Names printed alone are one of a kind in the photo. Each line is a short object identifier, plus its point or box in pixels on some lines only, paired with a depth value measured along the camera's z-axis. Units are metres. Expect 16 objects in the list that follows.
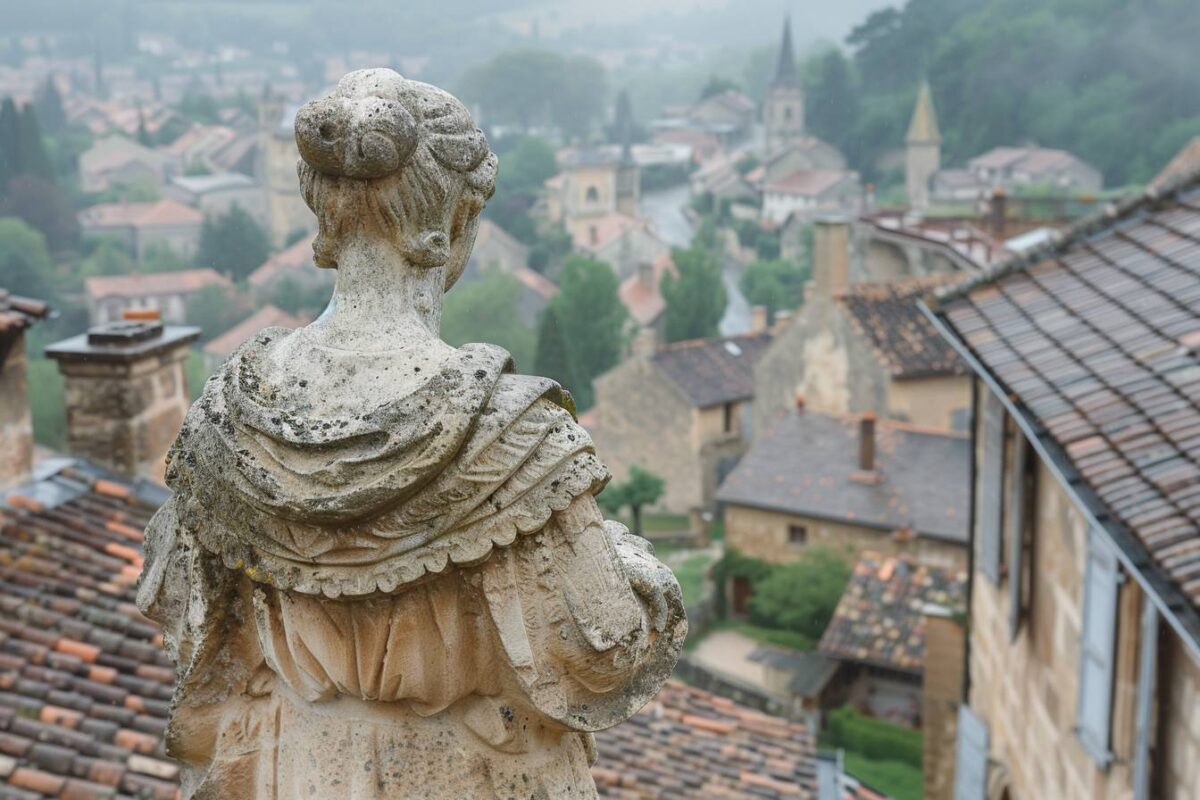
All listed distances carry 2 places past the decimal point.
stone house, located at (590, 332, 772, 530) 43.19
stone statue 3.11
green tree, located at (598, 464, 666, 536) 39.91
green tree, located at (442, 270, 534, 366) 64.81
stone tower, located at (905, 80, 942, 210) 84.88
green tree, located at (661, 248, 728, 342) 69.50
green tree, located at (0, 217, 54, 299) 75.44
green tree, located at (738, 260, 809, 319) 80.56
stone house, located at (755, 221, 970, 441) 35.75
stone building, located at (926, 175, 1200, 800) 7.36
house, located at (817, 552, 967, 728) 25.69
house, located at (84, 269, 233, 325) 75.44
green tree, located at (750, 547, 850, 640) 30.66
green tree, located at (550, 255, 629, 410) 65.94
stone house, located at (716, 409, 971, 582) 30.72
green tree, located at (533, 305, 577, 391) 53.31
